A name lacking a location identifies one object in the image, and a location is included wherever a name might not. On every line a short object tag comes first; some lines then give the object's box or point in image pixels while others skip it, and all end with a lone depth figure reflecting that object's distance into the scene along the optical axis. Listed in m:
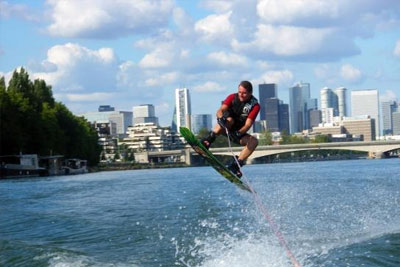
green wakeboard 16.28
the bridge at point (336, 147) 136.50
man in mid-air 15.53
